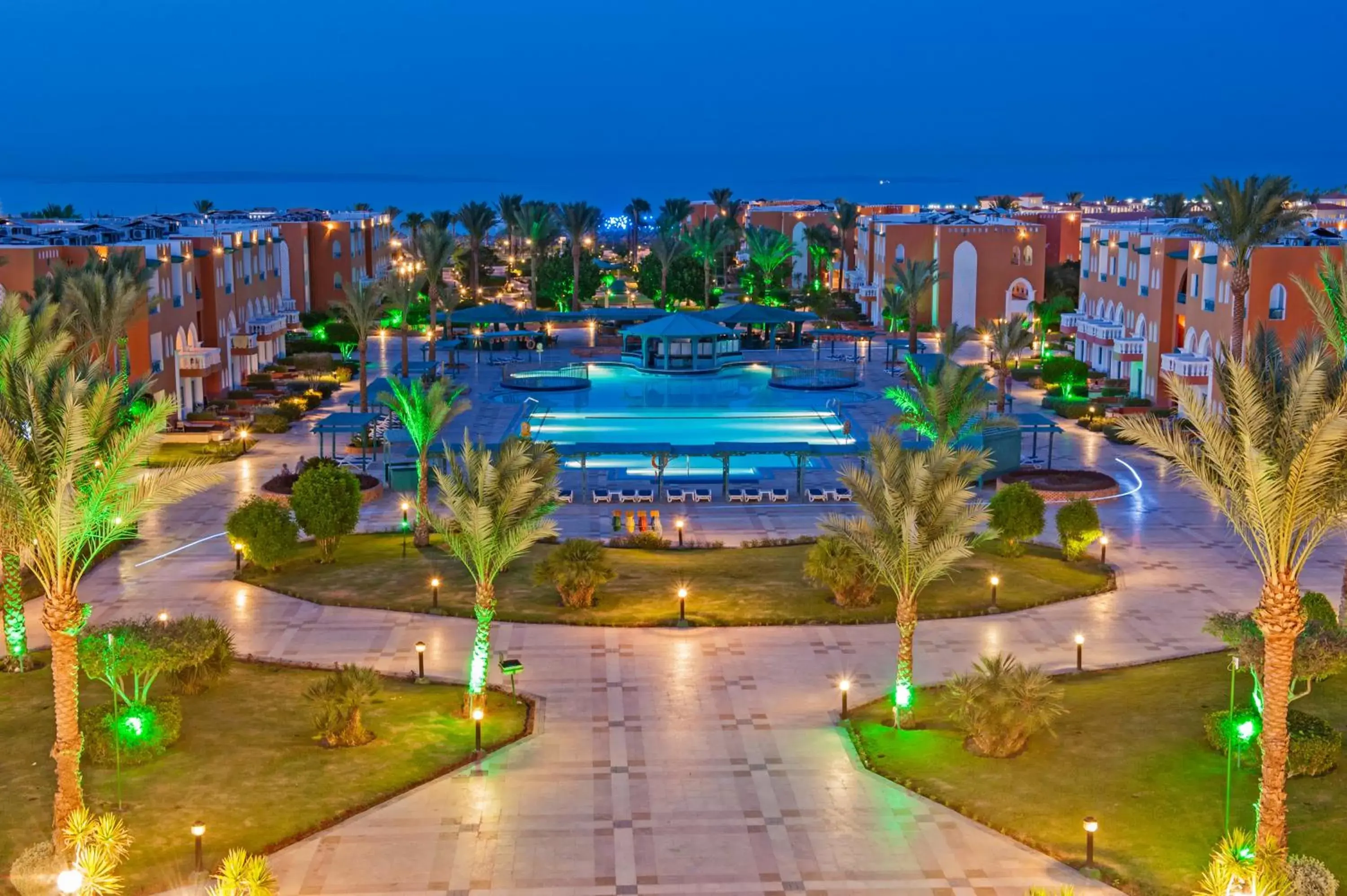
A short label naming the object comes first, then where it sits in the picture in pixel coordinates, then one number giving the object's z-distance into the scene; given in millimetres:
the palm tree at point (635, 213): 142500
